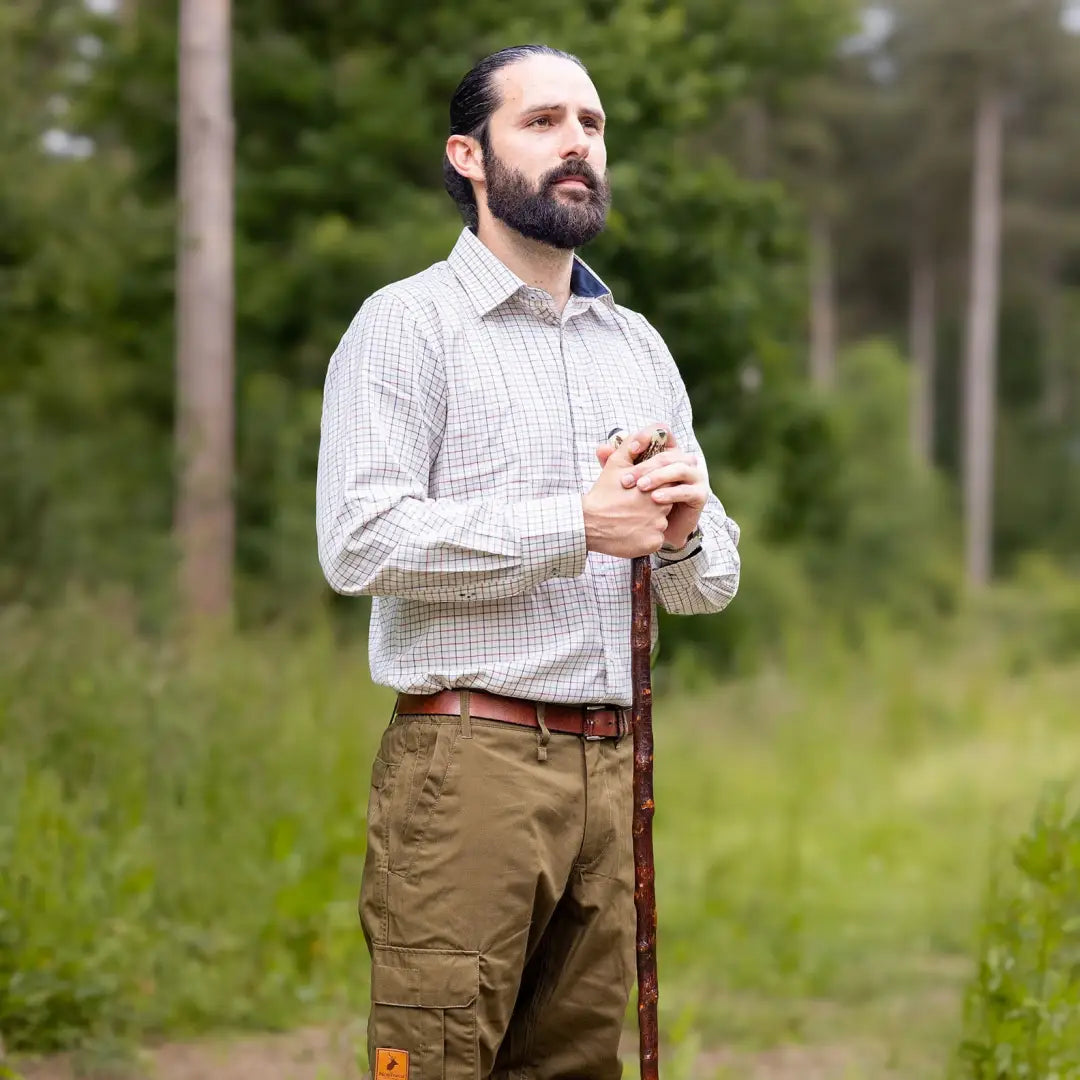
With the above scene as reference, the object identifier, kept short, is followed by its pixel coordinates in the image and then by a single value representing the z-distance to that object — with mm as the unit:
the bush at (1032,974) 3479
